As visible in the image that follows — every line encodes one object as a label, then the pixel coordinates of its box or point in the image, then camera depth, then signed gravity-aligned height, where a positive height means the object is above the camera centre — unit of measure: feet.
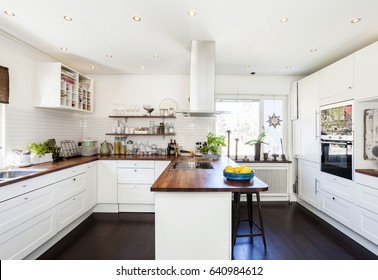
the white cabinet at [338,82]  7.82 +2.76
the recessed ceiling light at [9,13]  6.17 +4.26
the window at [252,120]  12.75 +1.43
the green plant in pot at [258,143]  12.13 -0.15
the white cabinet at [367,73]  6.77 +2.64
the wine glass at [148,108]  11.79 +2.07
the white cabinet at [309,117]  9.95 +1.38
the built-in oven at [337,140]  7.86 +0.06
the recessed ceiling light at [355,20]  6.42 +4.26
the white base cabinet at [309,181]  9.86 -2.31
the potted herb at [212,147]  10.35 -0.37
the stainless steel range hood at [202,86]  8.23 +2.46
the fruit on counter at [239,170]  5.59 -0.91
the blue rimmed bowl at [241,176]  5.52 -1.07
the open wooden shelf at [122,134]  11.78 +0.38
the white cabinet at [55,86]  8.83 +2.68
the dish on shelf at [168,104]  12.52 +2.46
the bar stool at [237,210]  6.35 -2.58
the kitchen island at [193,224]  4.99 -2.28
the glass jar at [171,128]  12.21 +0.81
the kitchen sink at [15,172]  6.91 -1.27
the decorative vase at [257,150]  12.17 -0.61
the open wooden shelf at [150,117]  11.78 +1.48
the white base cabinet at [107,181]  10.49 -2.35
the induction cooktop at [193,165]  8.52 -1.19
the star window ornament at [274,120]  12.74 +1.44
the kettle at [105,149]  11.66 -0.59
